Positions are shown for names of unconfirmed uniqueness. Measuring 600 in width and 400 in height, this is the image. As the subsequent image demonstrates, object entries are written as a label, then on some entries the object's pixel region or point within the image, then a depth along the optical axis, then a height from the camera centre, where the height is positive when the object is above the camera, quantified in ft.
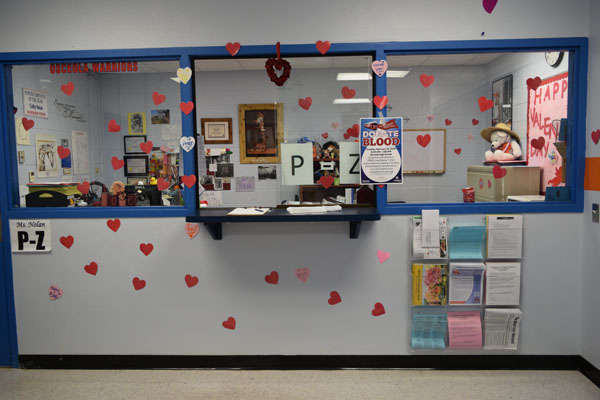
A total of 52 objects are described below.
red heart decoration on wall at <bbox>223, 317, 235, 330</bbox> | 8.21 -3.18
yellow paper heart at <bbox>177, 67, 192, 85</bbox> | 7.80 +2.12
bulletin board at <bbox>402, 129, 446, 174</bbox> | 8.38 +0.48
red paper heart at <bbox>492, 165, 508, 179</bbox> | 8.25 +0.00
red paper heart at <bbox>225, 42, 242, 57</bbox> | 7.73 +2.63
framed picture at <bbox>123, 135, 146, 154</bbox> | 8.48 +0.78
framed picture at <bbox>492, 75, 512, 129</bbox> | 8.75 +1.69
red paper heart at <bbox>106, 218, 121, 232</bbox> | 8.15 -0.99
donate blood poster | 7.77 +0.49
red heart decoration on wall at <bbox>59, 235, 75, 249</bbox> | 8.22 -1.35
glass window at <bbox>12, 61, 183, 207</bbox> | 8.25 +1.01
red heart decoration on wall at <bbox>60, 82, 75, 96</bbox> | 8.49 +2.05
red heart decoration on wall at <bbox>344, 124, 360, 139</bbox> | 8.00 +0.93
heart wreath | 7.78 +2.21
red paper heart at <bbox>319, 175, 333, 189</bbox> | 8.16 -0.12
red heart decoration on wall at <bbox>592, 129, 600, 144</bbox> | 7.40 +0.68
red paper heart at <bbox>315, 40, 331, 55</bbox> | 7.64 +2.59
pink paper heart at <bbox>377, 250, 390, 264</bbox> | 8.00 -1.73
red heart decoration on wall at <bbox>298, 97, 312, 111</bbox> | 8.07 +1.55
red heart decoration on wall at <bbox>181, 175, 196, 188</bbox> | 8.01 -0.07
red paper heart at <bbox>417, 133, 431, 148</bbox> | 8.64 +0.77
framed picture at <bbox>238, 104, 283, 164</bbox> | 8.21 +0.90
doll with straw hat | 8.79 +0.75
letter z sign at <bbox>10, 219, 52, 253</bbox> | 8.22 -1.19
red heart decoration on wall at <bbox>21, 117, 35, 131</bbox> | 8.76 +1.32
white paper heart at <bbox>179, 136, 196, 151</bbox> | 7.90 +0.73
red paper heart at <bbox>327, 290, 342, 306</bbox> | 8.08 -2.63
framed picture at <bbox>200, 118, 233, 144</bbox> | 8.30 +1.03
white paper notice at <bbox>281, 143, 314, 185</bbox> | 8.05 +0.26
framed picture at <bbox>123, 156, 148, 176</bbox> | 8.43 +0.29
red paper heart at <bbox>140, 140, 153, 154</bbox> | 8.38 +0.70
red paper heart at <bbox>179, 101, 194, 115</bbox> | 7.85 +1.45
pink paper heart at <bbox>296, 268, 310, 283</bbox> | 8.07 -2.10
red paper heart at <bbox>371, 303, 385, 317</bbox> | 8.08 -2.90
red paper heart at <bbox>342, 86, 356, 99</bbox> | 8.06 +1.75
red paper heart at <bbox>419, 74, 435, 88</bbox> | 8.21 +2.06
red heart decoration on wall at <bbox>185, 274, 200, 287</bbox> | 8.16 -2.22
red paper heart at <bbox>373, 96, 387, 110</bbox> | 7.77 +1.49
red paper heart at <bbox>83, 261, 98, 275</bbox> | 8.24 -1.94
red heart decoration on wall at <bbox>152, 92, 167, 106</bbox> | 8.30 +1.75
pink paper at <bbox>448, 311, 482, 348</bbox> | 7.98 -3.37
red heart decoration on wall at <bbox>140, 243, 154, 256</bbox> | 8.14 -1.51
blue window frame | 7.65 +1.82
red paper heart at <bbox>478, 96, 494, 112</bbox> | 8.77 +1.60
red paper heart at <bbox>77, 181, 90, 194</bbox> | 8.36 -0.21
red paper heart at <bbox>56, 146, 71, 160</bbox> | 8.92 +0.65
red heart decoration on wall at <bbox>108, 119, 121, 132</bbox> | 8.64 +1.19
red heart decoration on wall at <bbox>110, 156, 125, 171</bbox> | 8.44 +0.33
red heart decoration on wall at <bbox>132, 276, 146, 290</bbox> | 8.21 -2.28
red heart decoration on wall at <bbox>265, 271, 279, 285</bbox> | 8.09 -2.18
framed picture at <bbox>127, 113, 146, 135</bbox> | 8.57 +1.24
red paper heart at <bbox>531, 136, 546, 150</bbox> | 8.58 +0.66
